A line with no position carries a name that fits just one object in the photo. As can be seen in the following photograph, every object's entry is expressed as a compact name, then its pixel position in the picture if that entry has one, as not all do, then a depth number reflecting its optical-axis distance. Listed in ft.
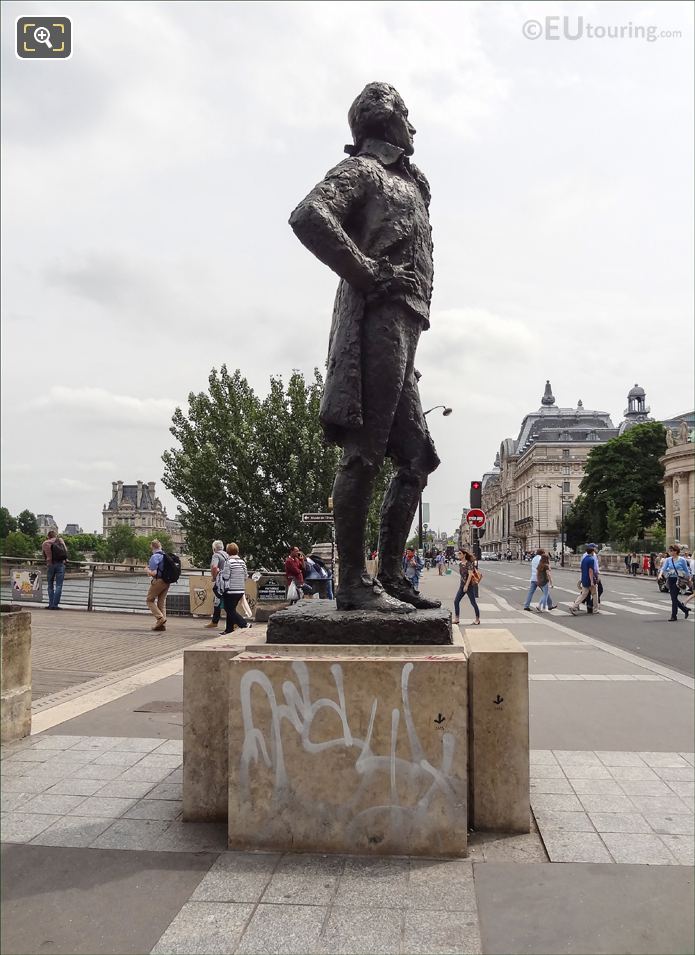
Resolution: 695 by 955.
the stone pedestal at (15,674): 18.04
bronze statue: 12.46
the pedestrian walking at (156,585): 45.96
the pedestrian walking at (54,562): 55.31
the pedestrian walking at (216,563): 45.47
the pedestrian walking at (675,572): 55.31
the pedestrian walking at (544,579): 62.64
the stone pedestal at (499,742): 11.79
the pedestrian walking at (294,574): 51.29
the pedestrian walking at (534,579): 64.81
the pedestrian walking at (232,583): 40.42
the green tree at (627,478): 229.45
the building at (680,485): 191.42
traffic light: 68.06
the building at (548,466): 380.99
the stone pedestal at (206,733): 12.28
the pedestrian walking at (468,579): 51.88
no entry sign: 67.82
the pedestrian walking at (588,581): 60.13
